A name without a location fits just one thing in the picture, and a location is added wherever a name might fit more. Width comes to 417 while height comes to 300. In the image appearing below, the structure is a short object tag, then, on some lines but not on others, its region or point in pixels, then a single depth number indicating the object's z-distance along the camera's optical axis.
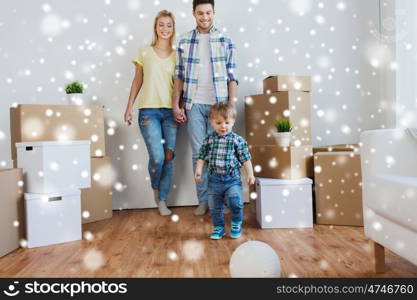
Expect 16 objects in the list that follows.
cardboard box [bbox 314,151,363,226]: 2.09
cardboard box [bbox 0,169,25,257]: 1.76
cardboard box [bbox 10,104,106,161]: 2.16
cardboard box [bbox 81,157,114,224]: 2.40
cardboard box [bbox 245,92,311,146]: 2.36
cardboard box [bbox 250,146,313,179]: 2.18
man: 2.44
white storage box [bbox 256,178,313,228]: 2.10
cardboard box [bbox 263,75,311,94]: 2.37
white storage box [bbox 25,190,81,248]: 1.89
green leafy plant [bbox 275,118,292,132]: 2.20
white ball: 1.18
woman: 2.51
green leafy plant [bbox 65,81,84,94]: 2.38
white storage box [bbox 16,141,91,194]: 1.94
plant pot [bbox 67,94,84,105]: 2.37
